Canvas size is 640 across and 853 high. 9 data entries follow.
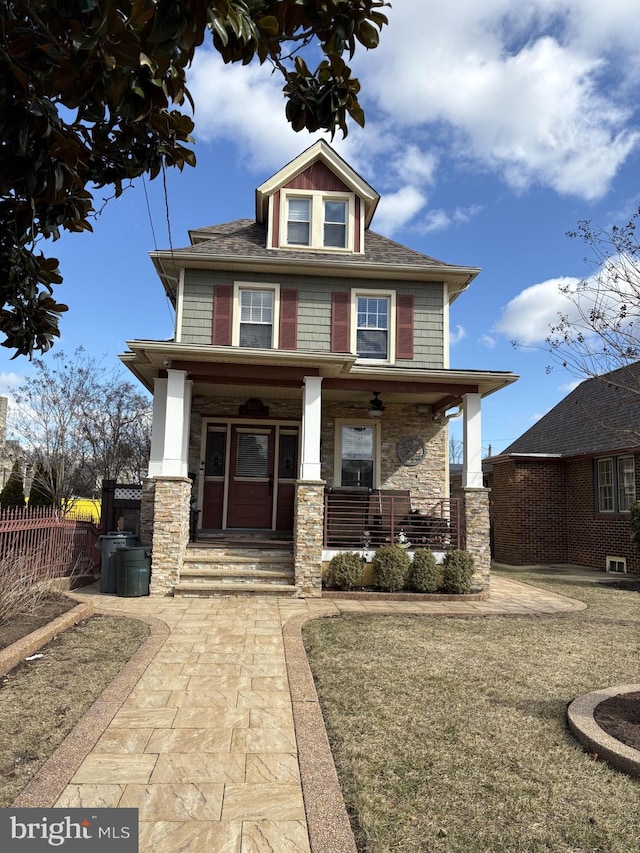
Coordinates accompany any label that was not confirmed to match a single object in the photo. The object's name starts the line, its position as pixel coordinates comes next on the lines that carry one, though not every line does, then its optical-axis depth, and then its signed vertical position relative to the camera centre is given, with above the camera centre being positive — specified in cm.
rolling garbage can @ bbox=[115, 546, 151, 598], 936 -121
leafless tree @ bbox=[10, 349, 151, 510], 1959 +197
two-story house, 1084 +223
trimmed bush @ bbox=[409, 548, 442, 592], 985 -117
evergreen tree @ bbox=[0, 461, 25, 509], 1750 +4
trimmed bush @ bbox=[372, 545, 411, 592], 976 -109
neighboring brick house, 1459 +35
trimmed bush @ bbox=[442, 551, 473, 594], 988 -115
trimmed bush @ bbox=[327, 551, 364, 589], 978 -116
